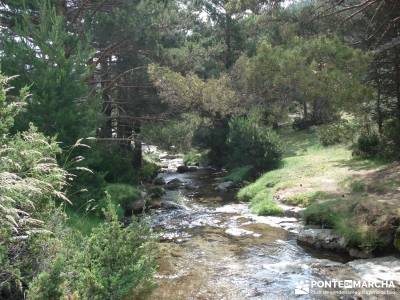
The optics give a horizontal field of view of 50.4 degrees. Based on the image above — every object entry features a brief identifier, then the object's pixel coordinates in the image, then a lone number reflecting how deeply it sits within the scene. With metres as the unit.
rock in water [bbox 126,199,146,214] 15.95
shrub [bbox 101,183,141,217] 15.41
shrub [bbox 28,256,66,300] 4.95
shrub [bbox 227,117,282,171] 22.06
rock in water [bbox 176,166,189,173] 30.30
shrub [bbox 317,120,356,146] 24.61
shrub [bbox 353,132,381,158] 18.66
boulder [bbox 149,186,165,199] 19.39
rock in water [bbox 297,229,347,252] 10.51
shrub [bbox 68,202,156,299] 5.79
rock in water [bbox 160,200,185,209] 17.02
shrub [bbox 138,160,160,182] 23.08
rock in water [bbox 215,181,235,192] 21.00
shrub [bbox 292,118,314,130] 33.84
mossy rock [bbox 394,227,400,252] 9.40
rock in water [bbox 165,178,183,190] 22.86
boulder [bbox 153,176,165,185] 23.83
